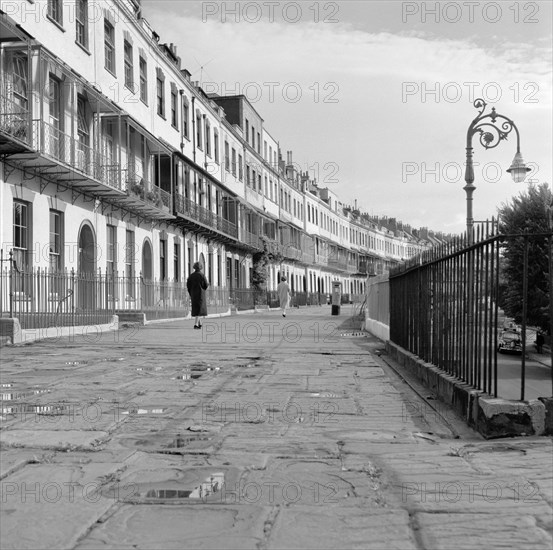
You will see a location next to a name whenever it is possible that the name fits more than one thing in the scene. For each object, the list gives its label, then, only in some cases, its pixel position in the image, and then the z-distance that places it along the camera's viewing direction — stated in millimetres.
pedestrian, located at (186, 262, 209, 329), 19641
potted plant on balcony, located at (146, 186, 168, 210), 25241
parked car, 15055
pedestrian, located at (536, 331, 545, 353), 15856
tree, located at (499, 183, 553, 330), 10188
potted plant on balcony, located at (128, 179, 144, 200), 23656
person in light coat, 31969
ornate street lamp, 16000
